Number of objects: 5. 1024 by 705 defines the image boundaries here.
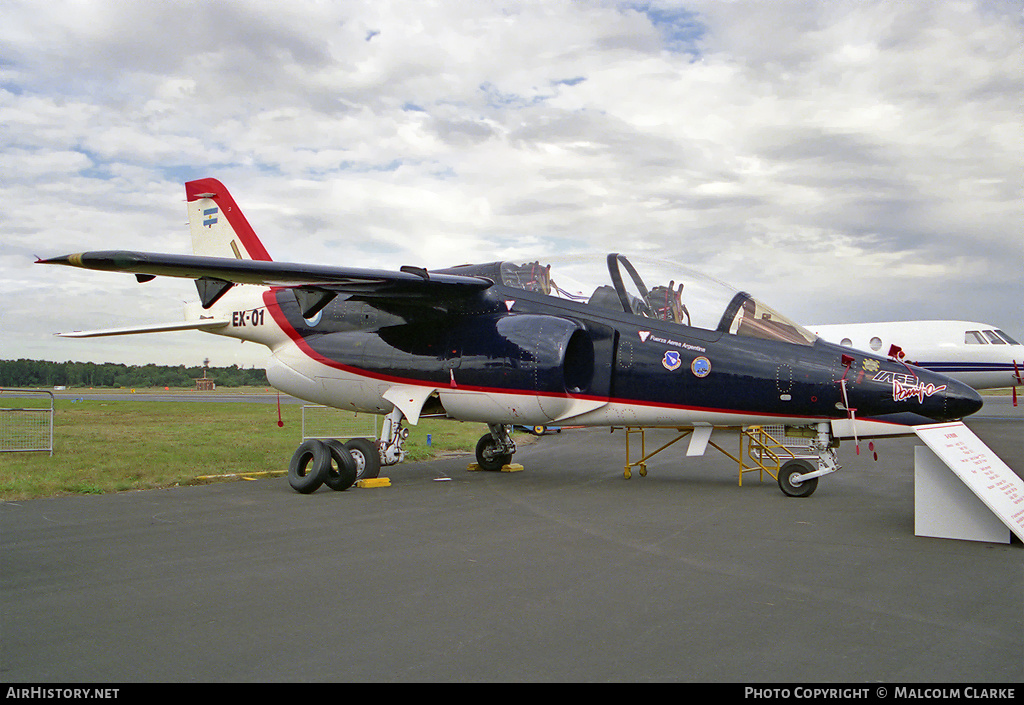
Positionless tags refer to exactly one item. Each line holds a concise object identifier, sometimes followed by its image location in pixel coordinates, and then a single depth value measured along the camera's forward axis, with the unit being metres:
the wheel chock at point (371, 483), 9.98
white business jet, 22.61
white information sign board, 5.77
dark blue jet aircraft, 8.29
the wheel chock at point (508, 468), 11.99
